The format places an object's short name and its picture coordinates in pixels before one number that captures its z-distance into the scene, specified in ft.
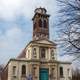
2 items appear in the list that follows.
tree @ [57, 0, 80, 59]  31.71
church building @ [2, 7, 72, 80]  134.63
